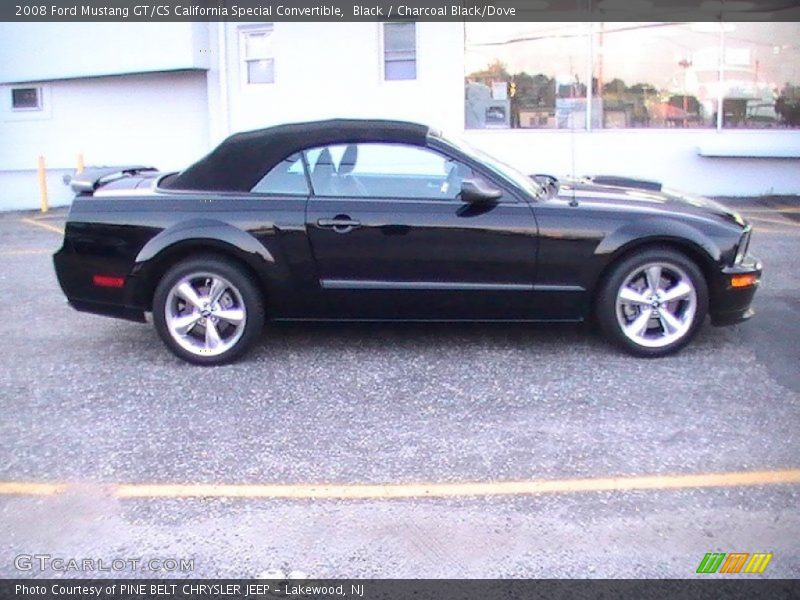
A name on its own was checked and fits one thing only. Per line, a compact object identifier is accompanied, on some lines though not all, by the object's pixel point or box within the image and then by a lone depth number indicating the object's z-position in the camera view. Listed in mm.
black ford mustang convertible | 5910
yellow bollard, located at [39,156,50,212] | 16109
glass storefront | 13883
